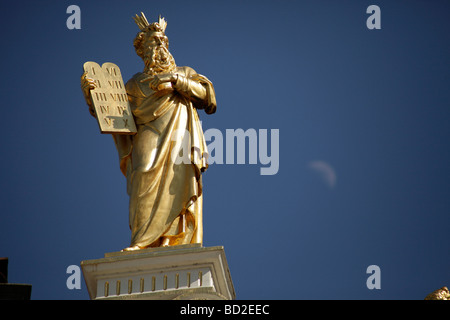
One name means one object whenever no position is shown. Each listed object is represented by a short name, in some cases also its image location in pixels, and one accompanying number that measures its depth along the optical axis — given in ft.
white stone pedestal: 49.49
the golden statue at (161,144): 52.85
